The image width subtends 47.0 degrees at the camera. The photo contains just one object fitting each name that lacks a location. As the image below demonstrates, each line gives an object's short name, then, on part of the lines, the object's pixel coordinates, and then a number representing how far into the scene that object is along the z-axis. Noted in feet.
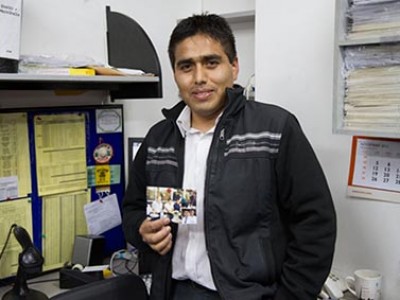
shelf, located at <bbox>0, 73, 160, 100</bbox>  4.99
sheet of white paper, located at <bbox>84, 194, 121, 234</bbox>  6.63
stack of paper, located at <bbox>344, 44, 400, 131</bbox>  4.09
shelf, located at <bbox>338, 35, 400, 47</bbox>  3.95
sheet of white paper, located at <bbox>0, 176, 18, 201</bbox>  5.80
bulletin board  5.91
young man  3.85
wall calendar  4.83
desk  5.71
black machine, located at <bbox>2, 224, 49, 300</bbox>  5.11
